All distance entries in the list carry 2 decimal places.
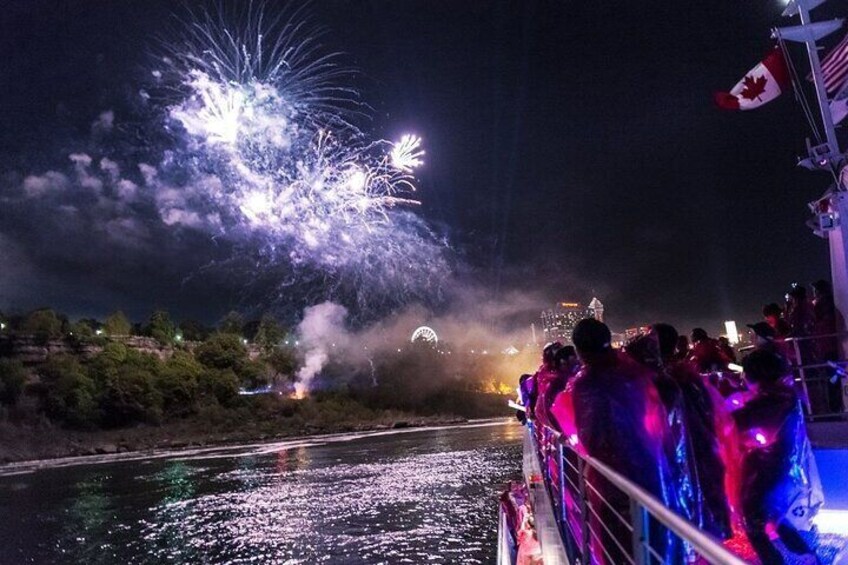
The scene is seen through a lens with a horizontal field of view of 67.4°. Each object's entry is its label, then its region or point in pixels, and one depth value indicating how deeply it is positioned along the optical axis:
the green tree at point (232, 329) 131.98
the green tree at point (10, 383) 82.88
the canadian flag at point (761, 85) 12.53
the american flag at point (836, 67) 11.47
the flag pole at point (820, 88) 10.69
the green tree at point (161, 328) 118.91
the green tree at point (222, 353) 107.88
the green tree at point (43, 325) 98.31
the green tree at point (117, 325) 117.31
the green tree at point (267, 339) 120.50
